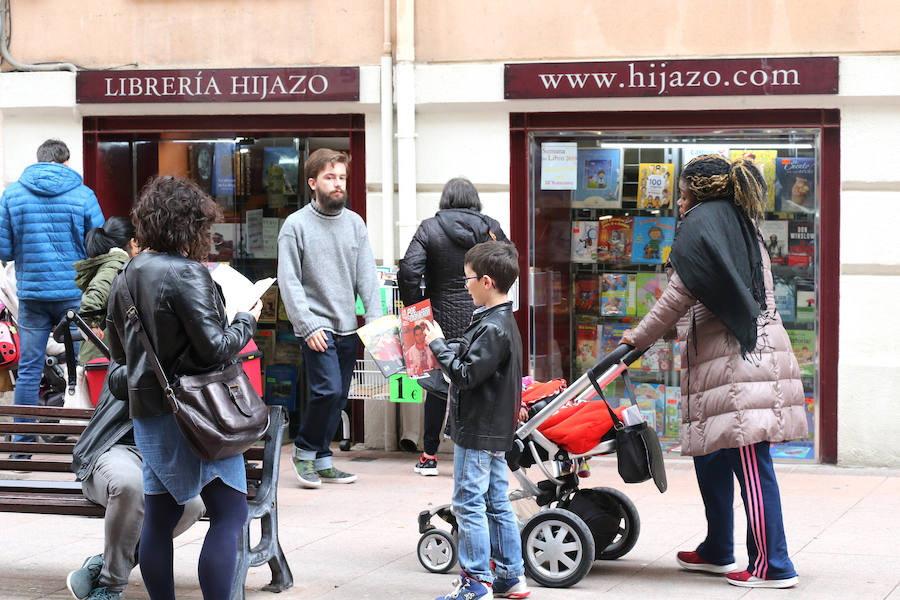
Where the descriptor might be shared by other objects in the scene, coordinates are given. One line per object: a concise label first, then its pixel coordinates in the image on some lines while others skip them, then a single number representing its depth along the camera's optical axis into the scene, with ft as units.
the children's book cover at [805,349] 28.17
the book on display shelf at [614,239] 29.73
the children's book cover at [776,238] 28.43
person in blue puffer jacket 27.81
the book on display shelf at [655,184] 29.19
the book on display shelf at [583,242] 29.86
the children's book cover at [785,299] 28.50
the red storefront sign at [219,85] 29.09
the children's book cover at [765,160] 28.32
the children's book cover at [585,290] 30.01
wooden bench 17.16
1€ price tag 27.25
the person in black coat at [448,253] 26.27
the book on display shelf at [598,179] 29.25
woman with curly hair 14.24
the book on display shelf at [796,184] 28.07
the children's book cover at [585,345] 30.12
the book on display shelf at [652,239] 29.58
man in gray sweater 25.43
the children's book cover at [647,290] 29.73
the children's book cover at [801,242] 28.17
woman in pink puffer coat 17.57
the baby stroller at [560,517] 17.87
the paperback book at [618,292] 29.91
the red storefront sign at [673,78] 26.94
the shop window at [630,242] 28.30
